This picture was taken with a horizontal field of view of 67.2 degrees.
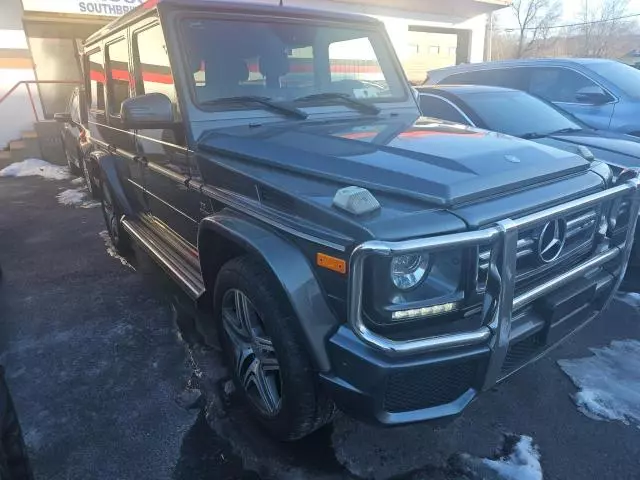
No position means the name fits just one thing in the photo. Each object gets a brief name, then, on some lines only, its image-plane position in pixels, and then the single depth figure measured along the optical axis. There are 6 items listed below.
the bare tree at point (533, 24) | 43.09
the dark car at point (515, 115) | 4.72
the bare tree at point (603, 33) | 43.56
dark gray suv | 1.86
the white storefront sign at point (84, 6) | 11.36
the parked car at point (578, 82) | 6.32
